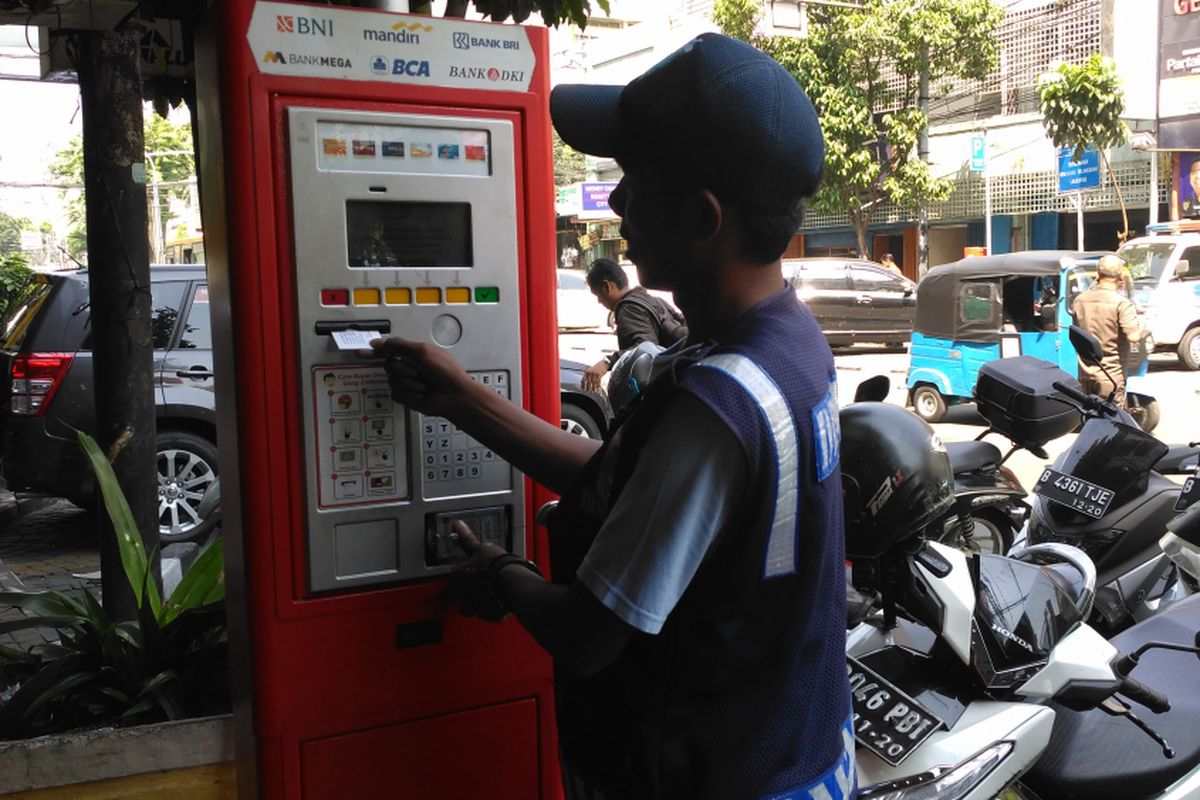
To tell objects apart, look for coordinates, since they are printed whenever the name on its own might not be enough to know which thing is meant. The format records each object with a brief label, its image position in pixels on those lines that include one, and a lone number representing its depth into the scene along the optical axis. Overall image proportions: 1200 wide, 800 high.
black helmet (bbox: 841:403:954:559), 2.03
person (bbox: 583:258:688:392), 6.56
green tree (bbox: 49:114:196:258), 31.62
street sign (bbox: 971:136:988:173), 20.41
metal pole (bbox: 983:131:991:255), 21.09
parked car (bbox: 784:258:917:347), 17.67
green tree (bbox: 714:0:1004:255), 20.58
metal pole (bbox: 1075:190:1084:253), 19.69
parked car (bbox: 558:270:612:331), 20.19
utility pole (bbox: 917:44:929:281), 21.27
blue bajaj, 10.78
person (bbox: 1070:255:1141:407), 9.46
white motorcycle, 2.01
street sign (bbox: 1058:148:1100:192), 19.30
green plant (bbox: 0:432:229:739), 2.61
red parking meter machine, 1.79
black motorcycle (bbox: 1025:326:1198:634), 4.12
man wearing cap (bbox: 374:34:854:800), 1.33
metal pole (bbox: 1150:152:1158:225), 19.95
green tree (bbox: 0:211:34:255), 38.96
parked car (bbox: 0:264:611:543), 6.48
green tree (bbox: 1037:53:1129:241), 18.12
